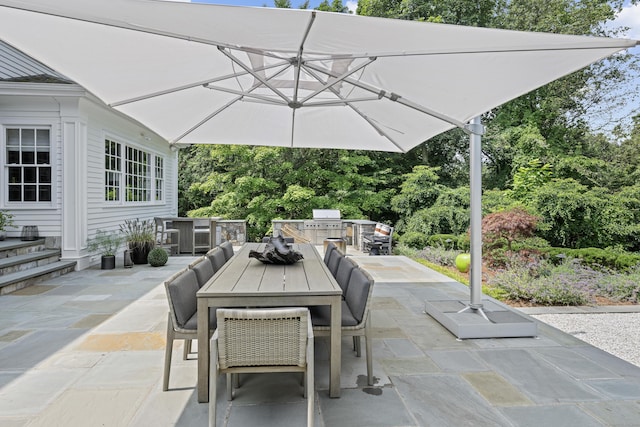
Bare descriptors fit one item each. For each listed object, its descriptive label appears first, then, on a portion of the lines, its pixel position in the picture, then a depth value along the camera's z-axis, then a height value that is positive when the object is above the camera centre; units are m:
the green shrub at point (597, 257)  6.77 -0.84
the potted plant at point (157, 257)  6.78 -0.86
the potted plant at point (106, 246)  6.54 -0.66
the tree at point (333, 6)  15.49 +8.75
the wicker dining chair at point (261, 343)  1.91 -0.69
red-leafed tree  6.96 -0.24
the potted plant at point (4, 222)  5.66 -0.19
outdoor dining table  2.26 -0.54
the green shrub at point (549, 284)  4.96 -1.02
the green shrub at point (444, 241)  9.65 -0.77
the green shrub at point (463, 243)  8.54 -0.73
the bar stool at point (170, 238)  8.61 -0.66
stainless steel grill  10.09 -0.41
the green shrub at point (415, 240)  10.98 -0.85
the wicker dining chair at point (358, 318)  2.45 -0.73
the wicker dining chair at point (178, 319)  2.36 -0.71
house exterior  6.09 +0.92
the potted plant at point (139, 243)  7.05 -0.64
